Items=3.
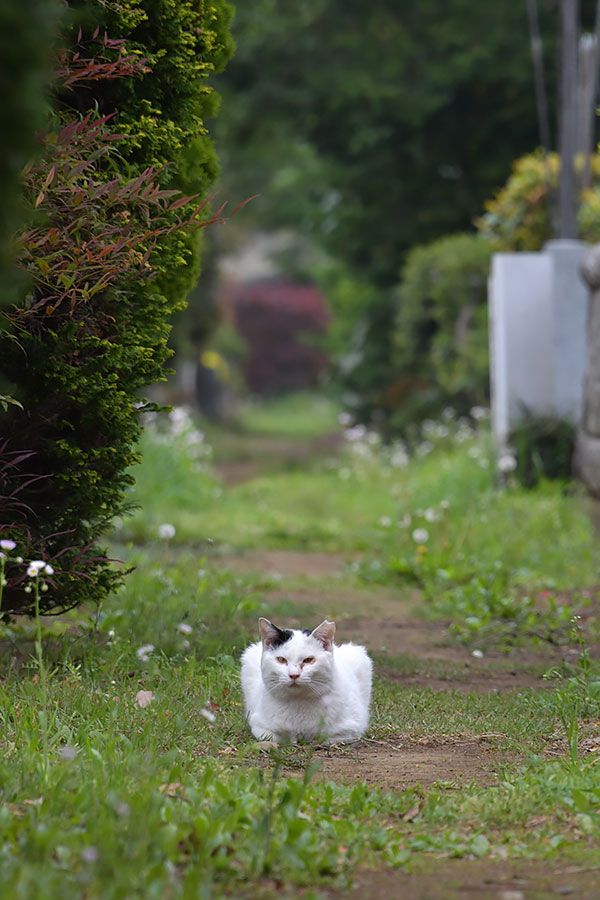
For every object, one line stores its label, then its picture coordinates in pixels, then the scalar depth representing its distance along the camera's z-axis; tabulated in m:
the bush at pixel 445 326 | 29.33
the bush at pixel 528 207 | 26.33
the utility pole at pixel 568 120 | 24.02
